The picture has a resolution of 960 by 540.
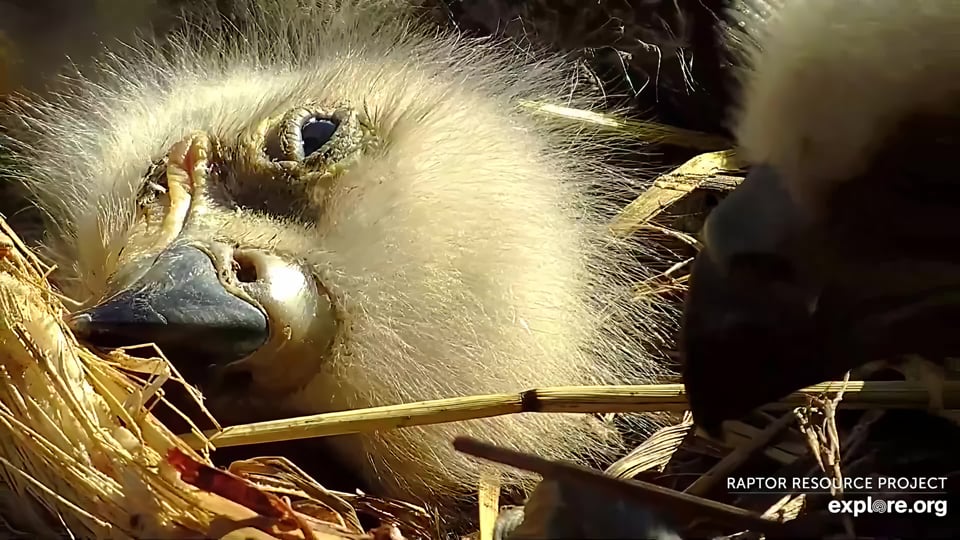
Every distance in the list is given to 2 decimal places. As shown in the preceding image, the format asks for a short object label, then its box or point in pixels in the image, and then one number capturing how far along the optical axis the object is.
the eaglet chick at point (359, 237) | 1.21
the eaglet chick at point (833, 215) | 1.17
